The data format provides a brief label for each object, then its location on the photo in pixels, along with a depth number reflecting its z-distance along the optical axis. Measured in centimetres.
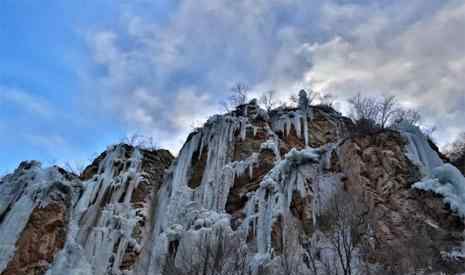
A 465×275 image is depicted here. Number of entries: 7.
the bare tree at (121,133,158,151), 2429
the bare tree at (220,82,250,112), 3013
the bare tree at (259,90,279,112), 2947
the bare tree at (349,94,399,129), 2559
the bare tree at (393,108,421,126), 2567
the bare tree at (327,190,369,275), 1205
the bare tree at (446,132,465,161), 2254
